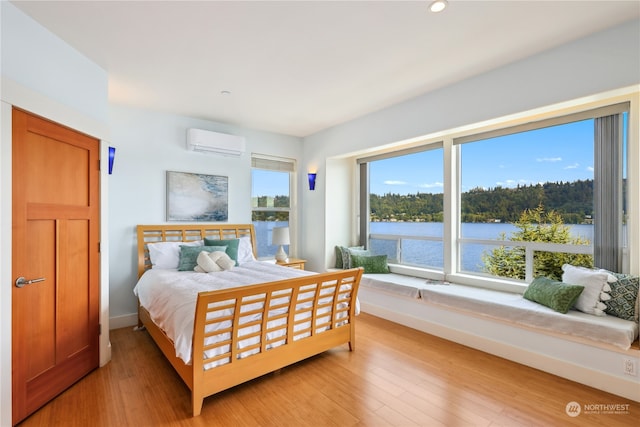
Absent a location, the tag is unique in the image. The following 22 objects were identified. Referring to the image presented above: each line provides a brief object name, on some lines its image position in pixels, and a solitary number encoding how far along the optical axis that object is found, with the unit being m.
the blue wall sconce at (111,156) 3.49
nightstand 4.71
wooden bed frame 2.03
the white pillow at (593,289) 2.48
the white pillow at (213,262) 3.49
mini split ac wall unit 4.18
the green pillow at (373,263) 4.52
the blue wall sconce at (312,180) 5.21
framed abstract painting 4.14
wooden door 1.96
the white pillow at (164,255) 3.66
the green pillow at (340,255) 4.96
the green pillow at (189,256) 3.57
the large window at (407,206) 4.18
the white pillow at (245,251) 4.23
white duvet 2.11
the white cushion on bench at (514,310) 2.30
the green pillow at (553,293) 2.55
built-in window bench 2.28
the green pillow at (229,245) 3.96
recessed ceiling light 1.99
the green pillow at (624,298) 2.39
